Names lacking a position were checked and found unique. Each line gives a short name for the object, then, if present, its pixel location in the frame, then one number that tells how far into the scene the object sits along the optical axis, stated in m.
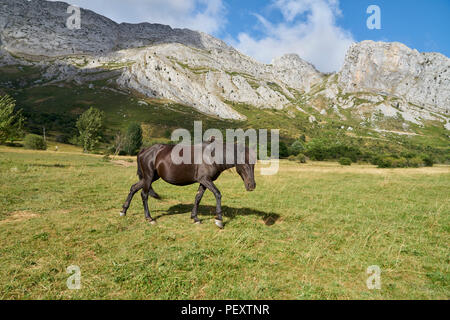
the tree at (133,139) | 85.75
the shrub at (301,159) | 81.35
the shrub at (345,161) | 79.80
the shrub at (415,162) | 79.47
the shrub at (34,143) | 61.45
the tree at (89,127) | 73.75
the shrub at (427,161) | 81.78
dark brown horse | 9.01
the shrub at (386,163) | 70.01
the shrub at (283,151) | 102.44
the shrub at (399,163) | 78.79
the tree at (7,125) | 27.09
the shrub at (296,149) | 109.11
